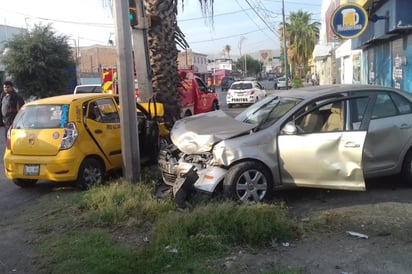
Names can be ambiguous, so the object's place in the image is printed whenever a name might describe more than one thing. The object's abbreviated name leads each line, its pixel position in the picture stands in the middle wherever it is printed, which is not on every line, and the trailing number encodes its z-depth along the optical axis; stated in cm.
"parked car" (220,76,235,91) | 6389
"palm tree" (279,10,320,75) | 7275
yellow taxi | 775
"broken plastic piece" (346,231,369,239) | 539
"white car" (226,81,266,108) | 2864
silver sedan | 649
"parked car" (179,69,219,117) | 1653
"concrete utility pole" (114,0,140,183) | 757
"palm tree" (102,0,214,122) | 1031
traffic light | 863
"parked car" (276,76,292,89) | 5370
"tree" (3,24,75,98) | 2758
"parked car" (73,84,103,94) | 2264
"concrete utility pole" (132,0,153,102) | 976
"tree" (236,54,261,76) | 14138
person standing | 1234
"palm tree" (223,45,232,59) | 16200
